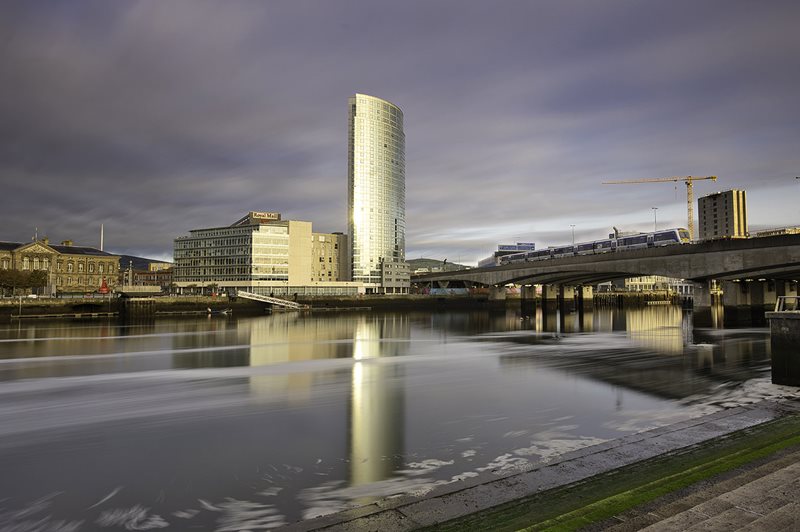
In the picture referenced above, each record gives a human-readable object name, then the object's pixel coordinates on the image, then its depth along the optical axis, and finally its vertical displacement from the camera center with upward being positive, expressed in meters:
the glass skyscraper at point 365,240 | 192.00 +20.19
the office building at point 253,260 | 155.25 +10.19
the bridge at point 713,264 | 52.69 +3.40
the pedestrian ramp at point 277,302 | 115.96 -2.65
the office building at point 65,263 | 131.12 +7.68
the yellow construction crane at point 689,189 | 167.88 +35.96
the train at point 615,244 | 84.19 +8.99
